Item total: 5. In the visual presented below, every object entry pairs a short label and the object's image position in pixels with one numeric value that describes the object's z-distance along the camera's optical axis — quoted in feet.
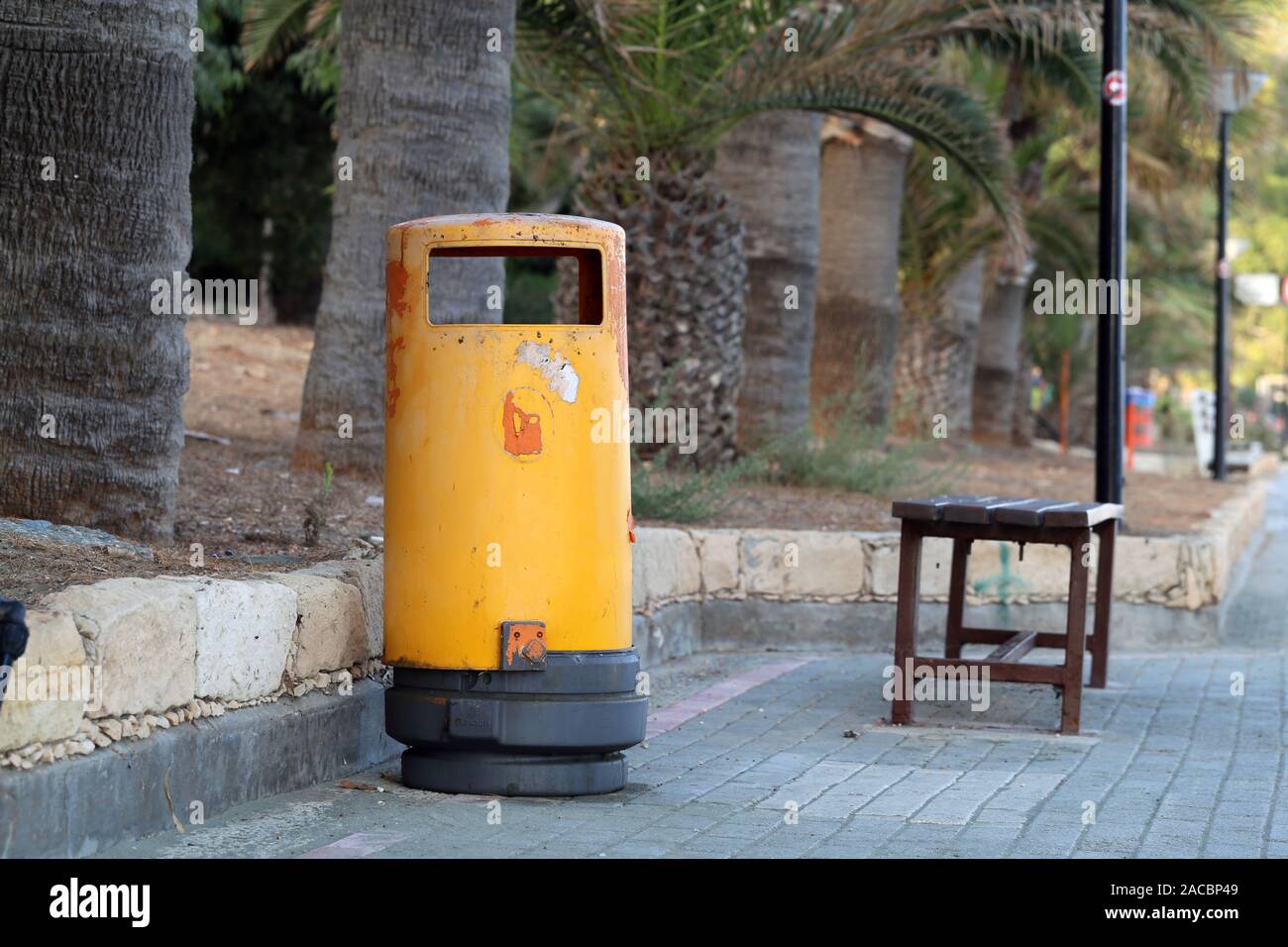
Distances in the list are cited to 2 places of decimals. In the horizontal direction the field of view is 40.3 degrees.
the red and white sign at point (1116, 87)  31.12
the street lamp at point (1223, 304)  65.98
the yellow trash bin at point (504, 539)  17.01
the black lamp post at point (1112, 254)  31.09
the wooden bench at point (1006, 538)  22.17
